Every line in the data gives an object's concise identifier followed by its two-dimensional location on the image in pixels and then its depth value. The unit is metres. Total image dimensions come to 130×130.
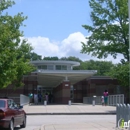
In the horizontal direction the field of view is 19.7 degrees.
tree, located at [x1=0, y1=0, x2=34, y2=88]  25.12
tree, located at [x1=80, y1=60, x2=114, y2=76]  121.94
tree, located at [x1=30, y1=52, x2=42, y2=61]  127.00
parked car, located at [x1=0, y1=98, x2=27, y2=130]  15.88
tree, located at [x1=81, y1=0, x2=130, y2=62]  45.22
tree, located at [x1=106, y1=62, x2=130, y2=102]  34.76
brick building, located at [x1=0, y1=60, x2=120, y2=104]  46.53
